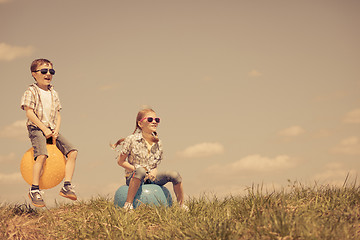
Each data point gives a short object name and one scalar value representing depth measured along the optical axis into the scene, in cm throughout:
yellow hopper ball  875
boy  860
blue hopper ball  825
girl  852
